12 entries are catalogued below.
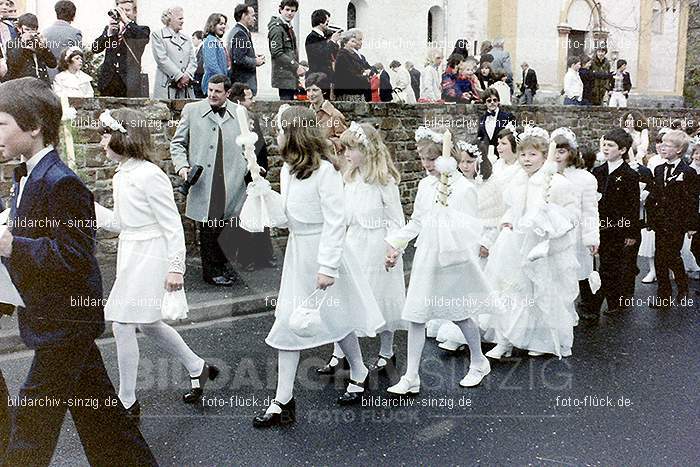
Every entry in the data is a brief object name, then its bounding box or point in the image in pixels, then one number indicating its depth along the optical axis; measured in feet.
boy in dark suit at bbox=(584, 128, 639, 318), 25.94
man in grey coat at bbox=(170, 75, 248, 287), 27.53
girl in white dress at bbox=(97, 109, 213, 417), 15.61
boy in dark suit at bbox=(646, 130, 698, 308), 28.84
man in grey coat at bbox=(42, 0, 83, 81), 31.37
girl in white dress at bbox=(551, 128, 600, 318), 23.81
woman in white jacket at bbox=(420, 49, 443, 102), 53.11
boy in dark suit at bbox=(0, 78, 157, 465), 10.21
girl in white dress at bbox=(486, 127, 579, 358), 21.54
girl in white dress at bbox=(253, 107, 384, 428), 15.97
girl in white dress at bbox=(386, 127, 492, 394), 18.31
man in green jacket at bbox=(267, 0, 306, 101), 34.99
